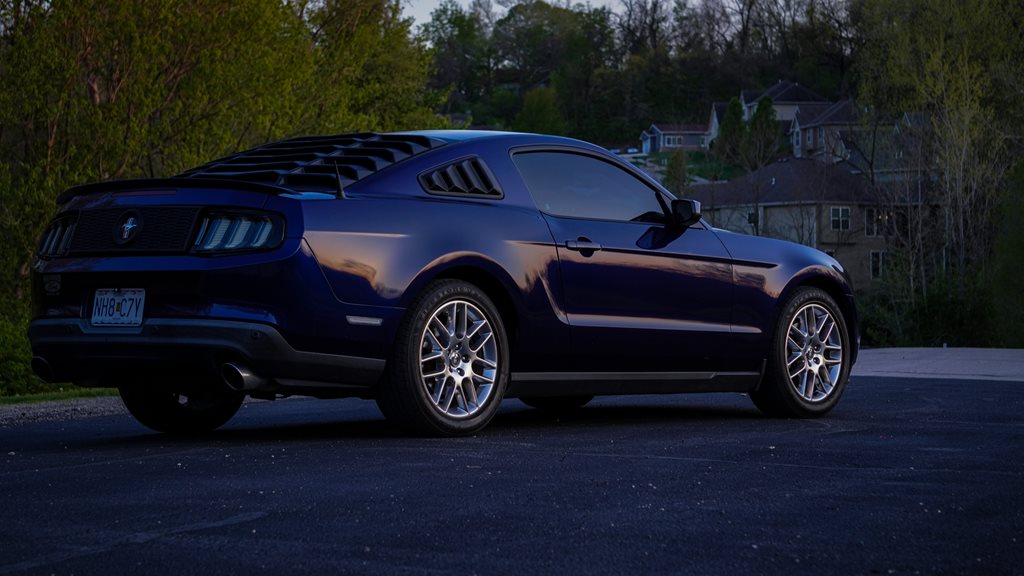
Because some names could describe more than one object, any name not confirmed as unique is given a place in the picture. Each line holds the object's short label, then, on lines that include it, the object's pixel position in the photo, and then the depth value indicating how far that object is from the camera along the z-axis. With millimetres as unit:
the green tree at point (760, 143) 89938
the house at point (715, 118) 129625
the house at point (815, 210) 78625
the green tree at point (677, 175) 83062
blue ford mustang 6734
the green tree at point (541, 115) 124312
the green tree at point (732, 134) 91875
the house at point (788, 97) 122250
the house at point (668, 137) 133625
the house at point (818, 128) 92562
